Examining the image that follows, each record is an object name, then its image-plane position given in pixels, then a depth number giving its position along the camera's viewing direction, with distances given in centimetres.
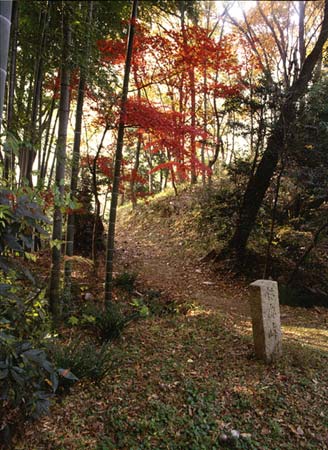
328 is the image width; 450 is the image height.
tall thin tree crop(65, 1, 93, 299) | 419
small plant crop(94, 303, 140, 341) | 385
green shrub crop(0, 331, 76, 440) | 156
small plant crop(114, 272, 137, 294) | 570
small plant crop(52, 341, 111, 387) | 273
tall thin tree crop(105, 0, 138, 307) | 404
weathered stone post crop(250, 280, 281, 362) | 345
